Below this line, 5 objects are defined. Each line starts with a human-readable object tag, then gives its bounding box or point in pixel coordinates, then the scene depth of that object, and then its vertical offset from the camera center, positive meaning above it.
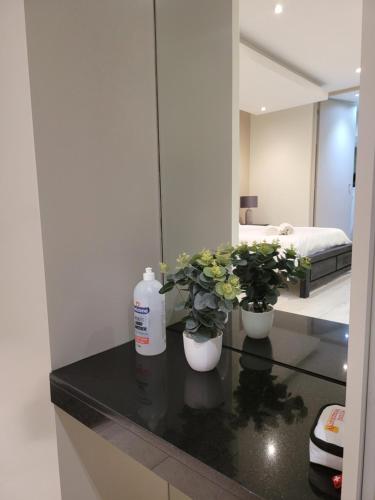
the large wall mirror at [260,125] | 0.86 +0.21
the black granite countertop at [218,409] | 0.55 -0.45
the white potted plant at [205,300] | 0.83 -0.26
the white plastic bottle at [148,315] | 0.94 -0.33
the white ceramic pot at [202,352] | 0.86 -0.40
